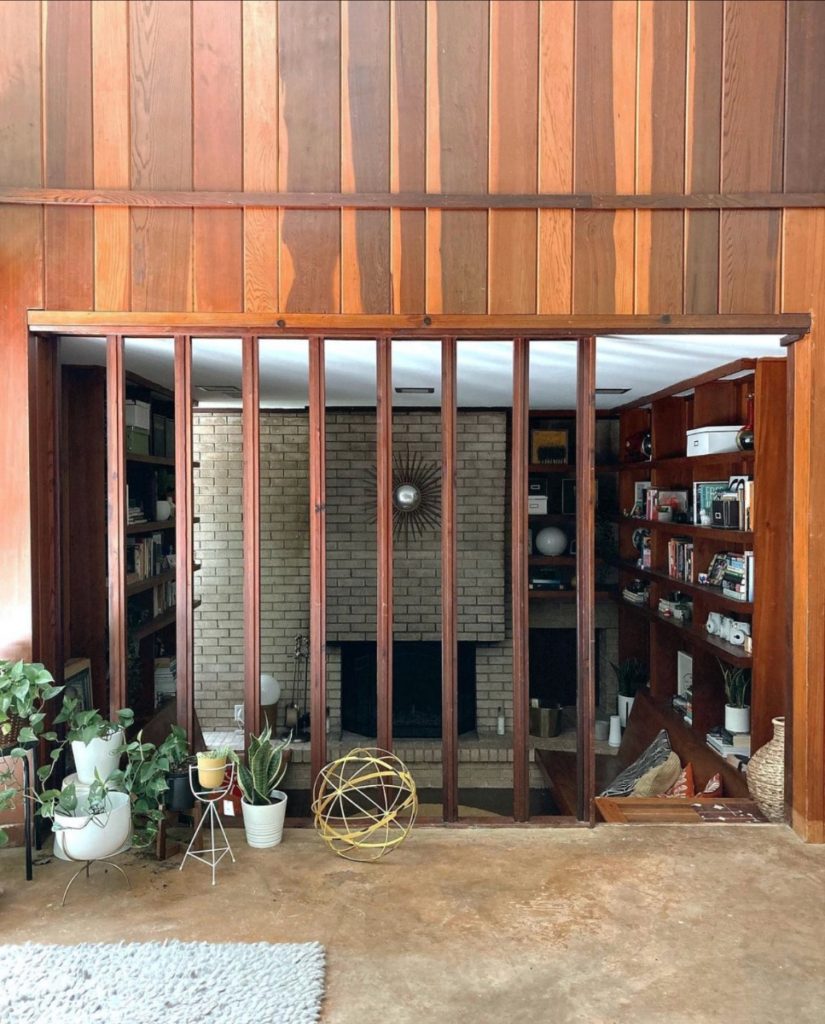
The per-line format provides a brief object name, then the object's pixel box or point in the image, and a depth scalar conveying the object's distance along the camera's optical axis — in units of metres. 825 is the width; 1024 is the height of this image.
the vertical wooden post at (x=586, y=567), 2.92
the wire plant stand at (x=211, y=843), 2.65
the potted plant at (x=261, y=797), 2.81
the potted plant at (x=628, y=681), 6.02
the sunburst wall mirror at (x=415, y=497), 6.04
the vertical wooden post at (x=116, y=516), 2.88
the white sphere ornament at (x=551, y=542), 6.12
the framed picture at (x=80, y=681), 3.73
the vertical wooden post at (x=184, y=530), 2.89
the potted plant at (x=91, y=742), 2.64
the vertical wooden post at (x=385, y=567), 2.95
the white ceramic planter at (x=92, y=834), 2.45
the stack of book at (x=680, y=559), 4.77
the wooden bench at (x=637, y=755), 4.14
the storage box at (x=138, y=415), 4.28
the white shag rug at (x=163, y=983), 1.91
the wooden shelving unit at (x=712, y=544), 3.60
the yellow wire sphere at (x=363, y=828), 2.71
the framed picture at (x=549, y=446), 6.32
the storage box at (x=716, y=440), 4.18
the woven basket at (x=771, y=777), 3.13
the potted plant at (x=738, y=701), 4.04
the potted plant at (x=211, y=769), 2.60
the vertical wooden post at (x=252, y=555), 2.92
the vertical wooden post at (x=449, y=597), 2.92
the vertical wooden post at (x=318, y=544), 2.93
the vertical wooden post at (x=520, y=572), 2.92
